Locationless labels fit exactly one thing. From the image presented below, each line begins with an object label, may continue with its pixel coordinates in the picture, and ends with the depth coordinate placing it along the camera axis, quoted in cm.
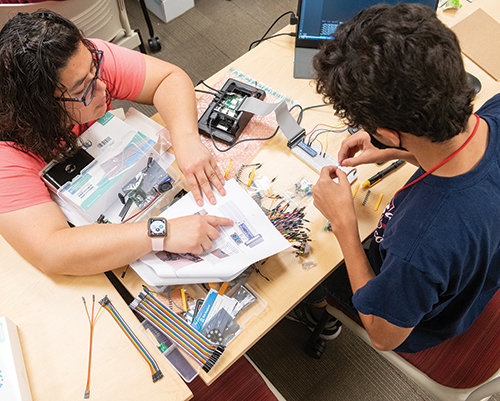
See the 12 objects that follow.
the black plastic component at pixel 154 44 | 259
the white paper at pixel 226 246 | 100
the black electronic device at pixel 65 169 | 107
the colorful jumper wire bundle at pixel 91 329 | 94
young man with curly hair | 70
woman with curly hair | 95
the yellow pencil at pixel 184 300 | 103
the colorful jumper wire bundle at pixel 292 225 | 111
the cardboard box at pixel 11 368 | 88
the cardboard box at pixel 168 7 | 270
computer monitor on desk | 129
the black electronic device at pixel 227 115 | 130
